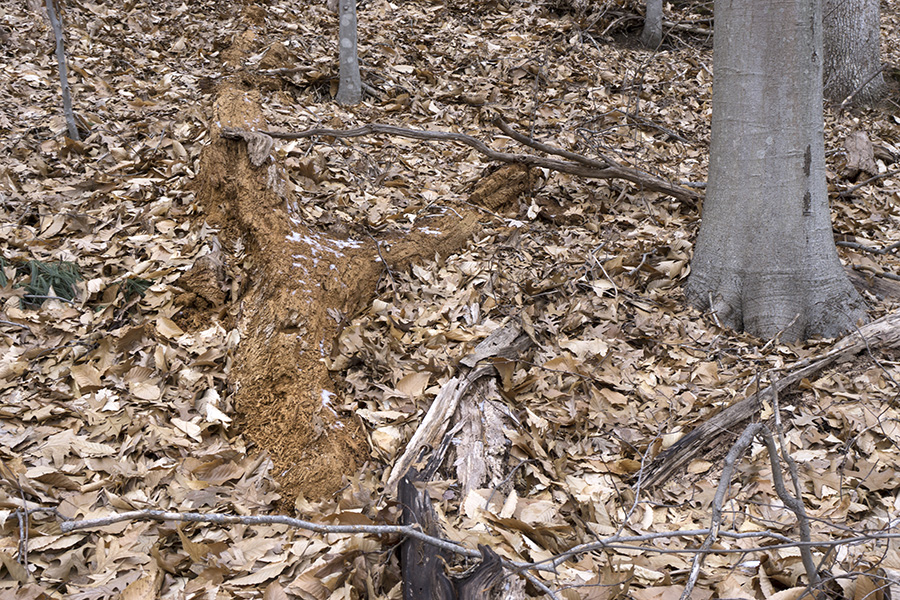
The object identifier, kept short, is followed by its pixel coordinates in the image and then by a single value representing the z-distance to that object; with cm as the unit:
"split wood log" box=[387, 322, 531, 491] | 261
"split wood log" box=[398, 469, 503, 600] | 186
